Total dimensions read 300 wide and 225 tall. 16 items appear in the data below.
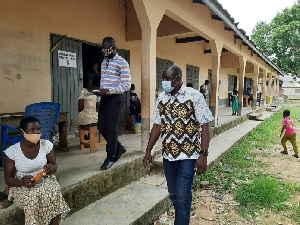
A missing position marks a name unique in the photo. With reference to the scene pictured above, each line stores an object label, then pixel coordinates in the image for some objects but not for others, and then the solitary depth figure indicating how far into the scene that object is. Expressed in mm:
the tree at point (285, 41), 27214
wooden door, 5191
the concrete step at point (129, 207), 2773
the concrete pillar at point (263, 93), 17578
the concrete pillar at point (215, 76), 7780
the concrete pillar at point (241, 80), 11174
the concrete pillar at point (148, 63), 4355
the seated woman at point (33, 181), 2148
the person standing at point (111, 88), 3371
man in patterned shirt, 2357
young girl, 11562
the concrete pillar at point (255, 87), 14338
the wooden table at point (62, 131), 4192
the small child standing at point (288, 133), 6492
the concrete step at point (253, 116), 12430
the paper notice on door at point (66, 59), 5293
